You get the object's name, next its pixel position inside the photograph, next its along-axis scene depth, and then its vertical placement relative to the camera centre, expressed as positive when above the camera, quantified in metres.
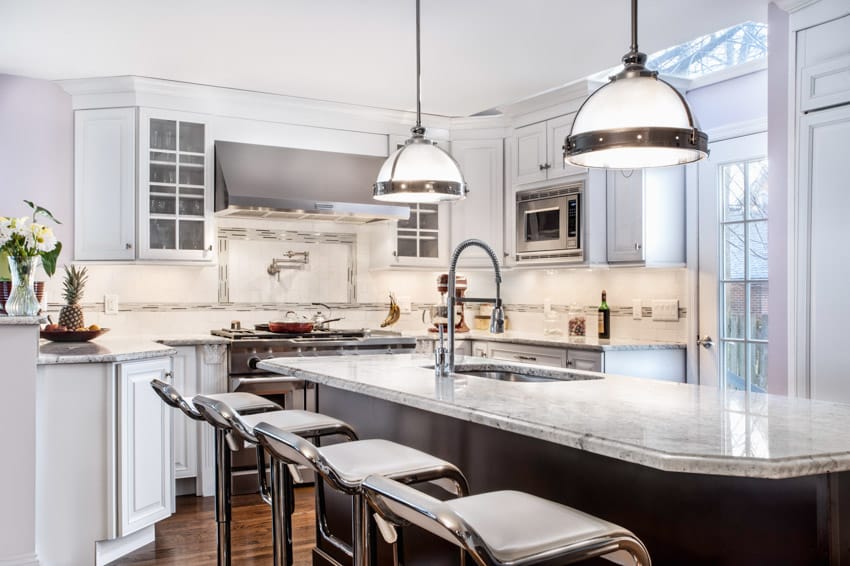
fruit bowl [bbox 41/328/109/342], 4.09 -0.26
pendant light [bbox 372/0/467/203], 2.95 +0.44
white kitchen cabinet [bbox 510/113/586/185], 5.07 +0.94
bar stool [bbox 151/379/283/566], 2.74 -0.68
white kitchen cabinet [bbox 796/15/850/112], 3.16 +0.95
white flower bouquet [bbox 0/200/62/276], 3.32 +0.21
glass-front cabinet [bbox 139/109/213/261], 4.73 +0.63
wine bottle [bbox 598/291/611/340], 5.02 -0.22
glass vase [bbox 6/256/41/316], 3.23 -0.01
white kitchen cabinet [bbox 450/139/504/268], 5.63 +0.64
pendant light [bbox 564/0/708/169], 1.99 +0.45
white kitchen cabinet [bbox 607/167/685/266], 4.58 +0.44
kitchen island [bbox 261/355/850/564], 1.48 -0.33
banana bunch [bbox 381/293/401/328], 5.64 -0.20
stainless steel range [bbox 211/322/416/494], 4.58 -0.42
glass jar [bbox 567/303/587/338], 5.18 -0.25
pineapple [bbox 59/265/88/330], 4.16 -0.09
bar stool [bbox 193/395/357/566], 2.34 -0.49
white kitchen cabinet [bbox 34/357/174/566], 3.32 -0.78
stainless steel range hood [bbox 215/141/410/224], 4.83 +0.68
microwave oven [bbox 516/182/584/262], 4.91 +0.43
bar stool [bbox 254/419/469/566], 1.84 -0.48
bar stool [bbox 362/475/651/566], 1.38 -0.48
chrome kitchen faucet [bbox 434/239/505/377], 2.62 -0.11
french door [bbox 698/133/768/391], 4.27 +0.14
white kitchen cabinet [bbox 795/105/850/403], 3.17 +0.14
